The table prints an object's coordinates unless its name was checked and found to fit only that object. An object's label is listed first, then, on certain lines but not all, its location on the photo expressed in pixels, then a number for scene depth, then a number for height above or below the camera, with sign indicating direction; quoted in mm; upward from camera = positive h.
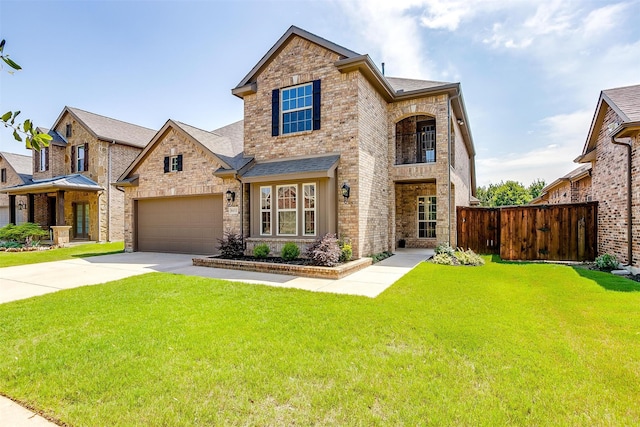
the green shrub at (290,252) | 9719 -1171
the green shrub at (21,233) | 16500 -923
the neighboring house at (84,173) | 18922 +2718
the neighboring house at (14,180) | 21812 +2625
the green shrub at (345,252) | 9414 -1167
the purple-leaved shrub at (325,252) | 8695 -1069
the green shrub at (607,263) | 9039 -1458
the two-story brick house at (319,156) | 10086 +2173
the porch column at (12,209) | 21562 +493
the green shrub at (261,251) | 10359 -1210
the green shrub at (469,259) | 10250 -1507
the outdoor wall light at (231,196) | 11875 +731
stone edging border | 8248 -1536
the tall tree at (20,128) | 1429 +433
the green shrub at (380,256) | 10702 -1550
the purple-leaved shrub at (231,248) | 10766 -1148
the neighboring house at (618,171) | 8375 +1299
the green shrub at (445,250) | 11141 -1318
